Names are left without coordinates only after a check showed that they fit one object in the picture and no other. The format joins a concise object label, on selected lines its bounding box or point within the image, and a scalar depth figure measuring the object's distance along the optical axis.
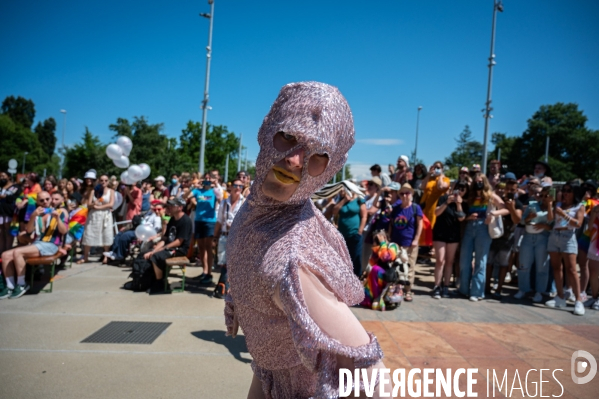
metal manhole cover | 4.58
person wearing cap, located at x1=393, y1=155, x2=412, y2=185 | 9.17
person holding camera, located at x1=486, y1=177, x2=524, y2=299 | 7.20
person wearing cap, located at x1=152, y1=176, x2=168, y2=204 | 10.90
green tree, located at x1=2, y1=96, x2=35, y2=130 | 66.94
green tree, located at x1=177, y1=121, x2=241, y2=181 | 34.97
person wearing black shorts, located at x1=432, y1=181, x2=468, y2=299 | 6.89
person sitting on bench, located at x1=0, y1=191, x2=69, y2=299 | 6.07
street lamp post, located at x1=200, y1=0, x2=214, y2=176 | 14.41
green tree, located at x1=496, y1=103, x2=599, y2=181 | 41.47
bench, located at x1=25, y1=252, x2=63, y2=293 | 6.22
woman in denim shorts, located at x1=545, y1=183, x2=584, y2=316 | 6.27
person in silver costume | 0.99
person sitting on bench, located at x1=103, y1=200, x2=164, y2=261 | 8.91
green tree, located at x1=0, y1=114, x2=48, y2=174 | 49.88
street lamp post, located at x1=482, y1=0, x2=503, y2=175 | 12.24
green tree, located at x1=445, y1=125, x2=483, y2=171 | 48.80
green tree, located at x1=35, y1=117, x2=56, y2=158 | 71.88
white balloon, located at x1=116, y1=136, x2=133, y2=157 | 11.88
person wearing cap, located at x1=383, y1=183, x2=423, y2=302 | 6.74
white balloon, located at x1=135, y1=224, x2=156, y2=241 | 8.15
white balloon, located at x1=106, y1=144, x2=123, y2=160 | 11.37
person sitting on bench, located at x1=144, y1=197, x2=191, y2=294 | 6.83
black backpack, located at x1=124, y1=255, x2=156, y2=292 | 6.77
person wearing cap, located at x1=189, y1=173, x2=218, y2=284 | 7.48
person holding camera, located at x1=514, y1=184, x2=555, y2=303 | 6.76
